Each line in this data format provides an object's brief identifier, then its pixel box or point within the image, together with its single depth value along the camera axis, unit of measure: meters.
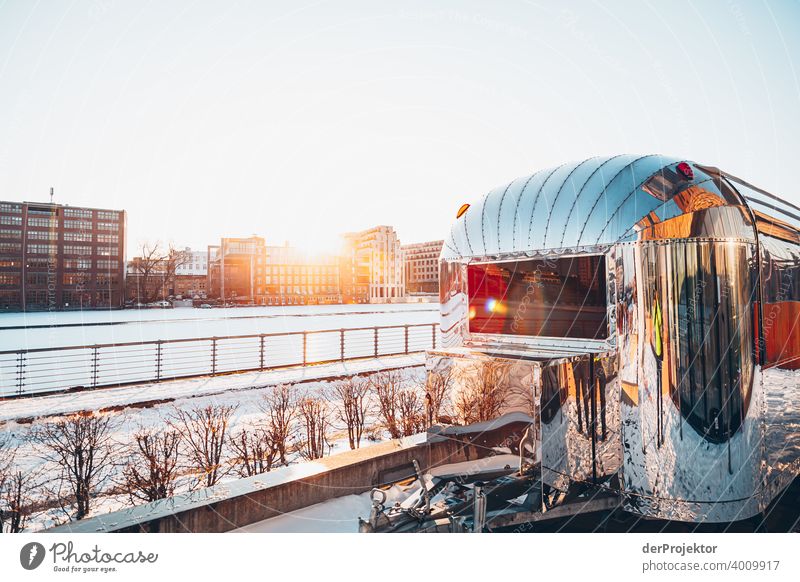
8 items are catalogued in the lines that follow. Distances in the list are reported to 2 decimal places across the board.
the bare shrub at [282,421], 3.98
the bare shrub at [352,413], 4.56
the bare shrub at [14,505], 2.65
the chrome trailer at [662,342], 2.14
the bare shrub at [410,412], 4.60
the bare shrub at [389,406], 4.62
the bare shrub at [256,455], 3.61
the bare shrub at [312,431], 4.18
